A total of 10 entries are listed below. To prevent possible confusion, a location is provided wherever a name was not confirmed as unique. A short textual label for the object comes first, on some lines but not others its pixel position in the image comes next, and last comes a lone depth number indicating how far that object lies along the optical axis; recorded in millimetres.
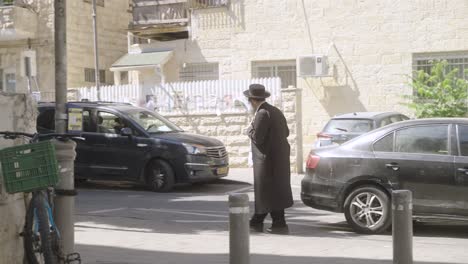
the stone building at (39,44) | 22219
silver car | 15008
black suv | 14242
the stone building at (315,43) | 18562
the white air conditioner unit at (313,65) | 19016
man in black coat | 9094
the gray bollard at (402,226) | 5949
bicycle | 5496
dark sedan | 8906
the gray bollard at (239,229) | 5551
